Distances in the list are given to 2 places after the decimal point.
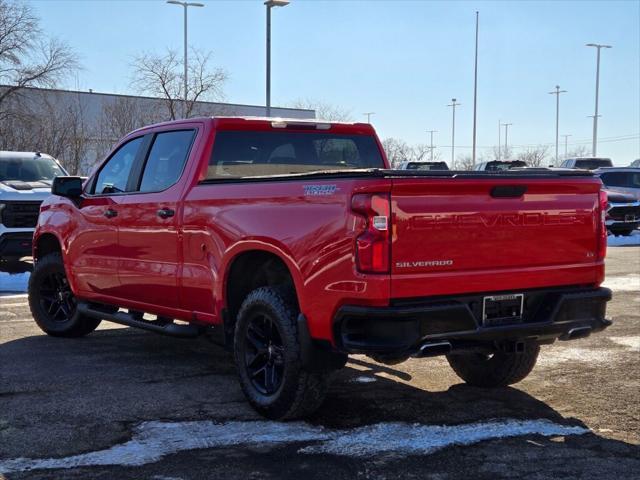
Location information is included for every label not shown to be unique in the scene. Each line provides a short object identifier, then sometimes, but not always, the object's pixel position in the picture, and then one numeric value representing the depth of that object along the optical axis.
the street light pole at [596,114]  52.62
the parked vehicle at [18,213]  12.32
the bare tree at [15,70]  31.98
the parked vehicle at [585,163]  31.75
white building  32.19
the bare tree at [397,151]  59.06
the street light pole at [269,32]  20.42
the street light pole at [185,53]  31.77
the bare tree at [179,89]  32.72
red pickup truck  4.43
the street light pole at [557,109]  72.03
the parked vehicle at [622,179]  23.42
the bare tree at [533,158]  70.55
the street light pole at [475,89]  48.91
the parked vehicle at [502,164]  22.36
